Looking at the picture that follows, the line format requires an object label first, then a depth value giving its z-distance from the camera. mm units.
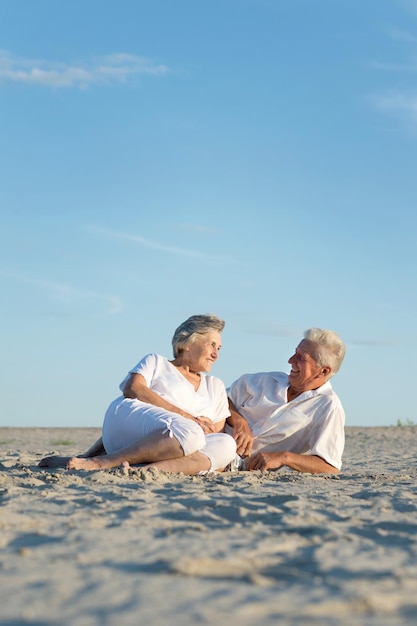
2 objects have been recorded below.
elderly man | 6254
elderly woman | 5602
